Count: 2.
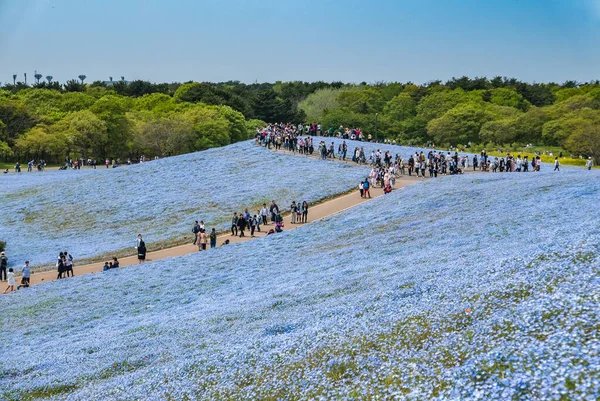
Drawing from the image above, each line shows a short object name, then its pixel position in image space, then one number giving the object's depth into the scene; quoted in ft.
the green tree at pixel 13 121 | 384.88
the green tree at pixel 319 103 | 519.44
